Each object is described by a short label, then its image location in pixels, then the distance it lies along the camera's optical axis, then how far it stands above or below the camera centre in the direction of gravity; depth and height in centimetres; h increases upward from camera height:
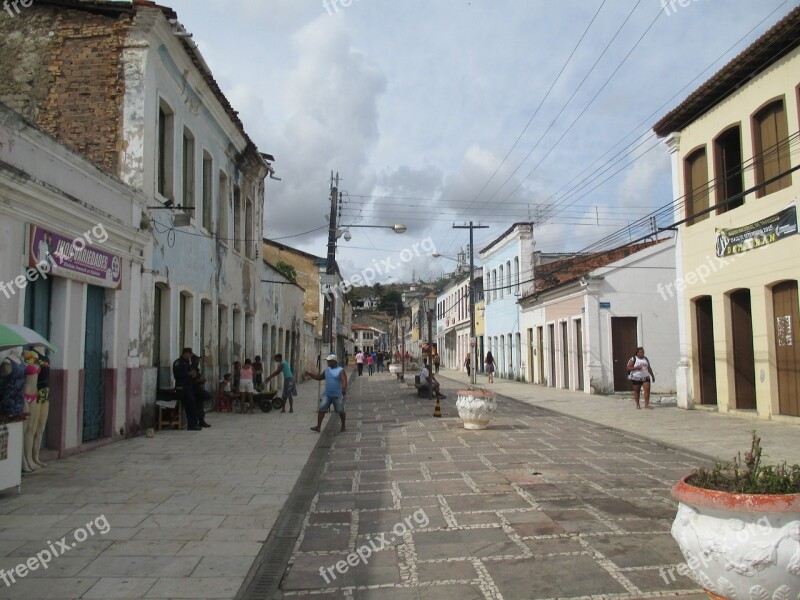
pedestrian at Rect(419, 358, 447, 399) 2081 -83
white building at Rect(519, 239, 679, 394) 2286 +114
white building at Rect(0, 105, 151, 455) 836 +119
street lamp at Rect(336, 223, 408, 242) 2200 +410
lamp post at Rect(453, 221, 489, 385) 3253 +313
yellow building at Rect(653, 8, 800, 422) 1312 +255
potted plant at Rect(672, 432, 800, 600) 342 -97
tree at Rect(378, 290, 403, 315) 8712 +708
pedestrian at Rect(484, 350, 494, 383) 3146 -66
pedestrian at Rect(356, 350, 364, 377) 4094 -53
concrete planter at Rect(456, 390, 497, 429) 1258 -104
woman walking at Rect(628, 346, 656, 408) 1694 -55
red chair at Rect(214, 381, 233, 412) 1711 -121
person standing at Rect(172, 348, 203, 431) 1256 -54
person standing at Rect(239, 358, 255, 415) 1678 -68
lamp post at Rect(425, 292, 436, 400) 2062 +155
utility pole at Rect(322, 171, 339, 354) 2036 +210
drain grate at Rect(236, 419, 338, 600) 455 -158
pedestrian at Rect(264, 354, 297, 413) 1716 -67
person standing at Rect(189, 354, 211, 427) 1280 -72
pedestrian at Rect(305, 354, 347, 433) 1259 -66
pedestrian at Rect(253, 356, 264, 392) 1922 -54
